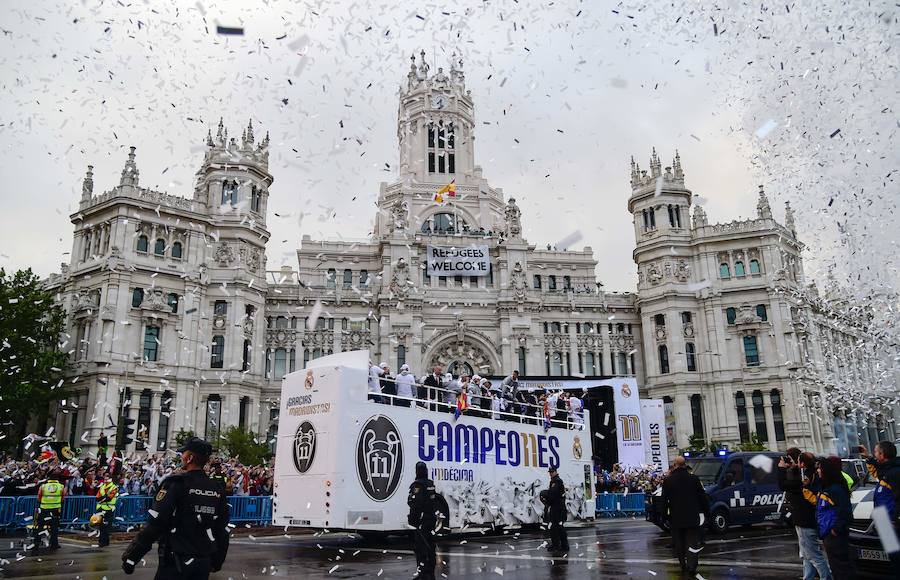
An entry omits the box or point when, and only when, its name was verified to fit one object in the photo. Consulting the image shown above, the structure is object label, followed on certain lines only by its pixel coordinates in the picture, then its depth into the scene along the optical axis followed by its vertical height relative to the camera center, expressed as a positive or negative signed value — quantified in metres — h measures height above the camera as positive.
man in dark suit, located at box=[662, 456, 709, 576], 12.02 -0.98
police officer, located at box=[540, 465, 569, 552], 16.28 -1.31
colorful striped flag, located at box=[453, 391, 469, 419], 19.27 +1.58
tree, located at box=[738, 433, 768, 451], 48.62 +0.66
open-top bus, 15.92 +0.08
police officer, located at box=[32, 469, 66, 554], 16.80 -0.96
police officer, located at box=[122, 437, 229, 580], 6.44 -0.61
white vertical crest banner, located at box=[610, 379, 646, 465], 35.22 +1.79
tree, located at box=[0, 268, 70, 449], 40.62 +7.05
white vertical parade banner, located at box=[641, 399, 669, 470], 37.53 +1.28
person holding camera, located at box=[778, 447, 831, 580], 10.05 -0.95
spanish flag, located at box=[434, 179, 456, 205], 61.37 +24.34
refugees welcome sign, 59.53 +17.29
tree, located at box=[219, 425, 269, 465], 40.56 +0.93
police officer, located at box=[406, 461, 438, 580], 11.49 -1.04
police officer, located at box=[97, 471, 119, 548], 17.50 -1.04
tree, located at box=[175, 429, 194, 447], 42.93 +1.77
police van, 20.20 -1.07
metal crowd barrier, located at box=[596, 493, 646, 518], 31.86 -2.31
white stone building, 48.53 +12.46
